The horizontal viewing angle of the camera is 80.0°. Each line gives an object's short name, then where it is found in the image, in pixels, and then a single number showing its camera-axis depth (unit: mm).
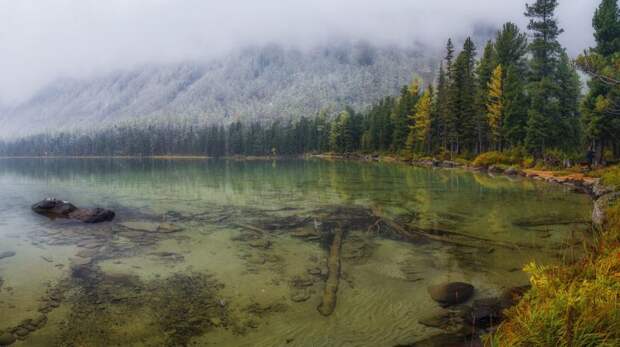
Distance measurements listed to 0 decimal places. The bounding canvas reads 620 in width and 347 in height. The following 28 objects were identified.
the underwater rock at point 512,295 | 8109
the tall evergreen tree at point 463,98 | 61500
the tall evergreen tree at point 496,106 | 52388
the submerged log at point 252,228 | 16103
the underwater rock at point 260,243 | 13927
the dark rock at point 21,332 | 7589
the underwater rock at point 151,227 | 16725
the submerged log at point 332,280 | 8508
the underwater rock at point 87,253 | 12807
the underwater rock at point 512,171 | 43031
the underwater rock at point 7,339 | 7219
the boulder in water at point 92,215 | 18516
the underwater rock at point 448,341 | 6646
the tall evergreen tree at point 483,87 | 57547
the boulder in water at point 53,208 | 20322
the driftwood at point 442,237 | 13289
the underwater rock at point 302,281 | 9922
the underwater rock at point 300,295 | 9047
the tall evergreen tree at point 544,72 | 43219
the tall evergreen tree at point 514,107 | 48594
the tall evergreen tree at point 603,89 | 33375
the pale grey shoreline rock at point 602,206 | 13689
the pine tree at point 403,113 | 83312
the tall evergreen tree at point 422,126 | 72625
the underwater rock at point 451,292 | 8623
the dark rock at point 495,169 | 47312
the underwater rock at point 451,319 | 7398
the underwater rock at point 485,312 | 7480
